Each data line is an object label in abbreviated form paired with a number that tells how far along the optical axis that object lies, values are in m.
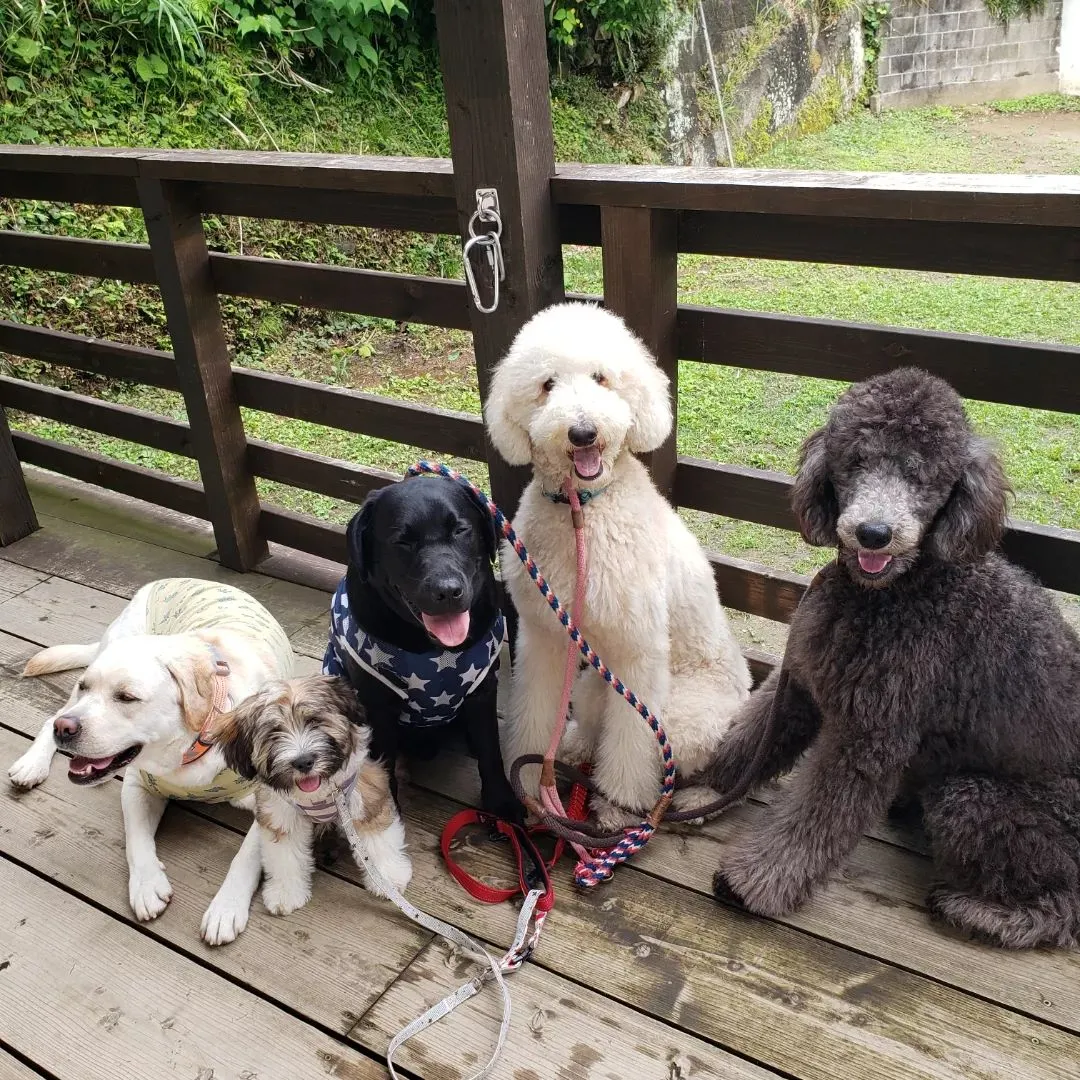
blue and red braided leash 1.95
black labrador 1.81
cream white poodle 1.83
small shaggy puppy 1.72
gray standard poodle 1.55
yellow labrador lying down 1.87
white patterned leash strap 1.66
